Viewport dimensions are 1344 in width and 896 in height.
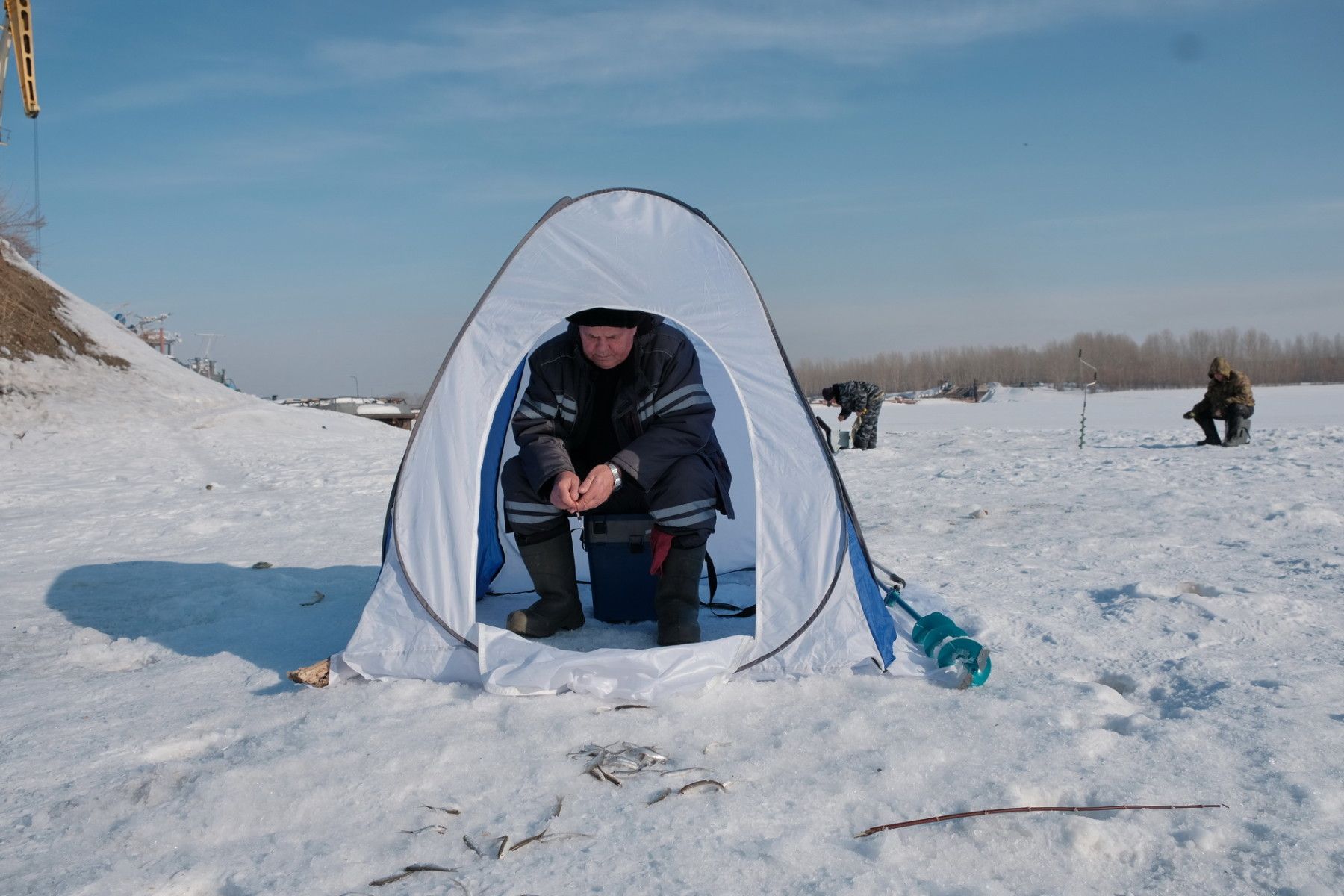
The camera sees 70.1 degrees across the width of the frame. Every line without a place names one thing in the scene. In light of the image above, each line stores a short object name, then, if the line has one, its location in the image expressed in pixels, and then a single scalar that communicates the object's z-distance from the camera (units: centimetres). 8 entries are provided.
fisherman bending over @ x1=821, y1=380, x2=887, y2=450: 1152
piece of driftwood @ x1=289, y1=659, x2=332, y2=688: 266
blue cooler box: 337
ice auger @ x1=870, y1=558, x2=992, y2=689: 261
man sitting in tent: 302
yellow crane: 2433
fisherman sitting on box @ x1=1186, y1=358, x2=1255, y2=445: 987
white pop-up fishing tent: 272
